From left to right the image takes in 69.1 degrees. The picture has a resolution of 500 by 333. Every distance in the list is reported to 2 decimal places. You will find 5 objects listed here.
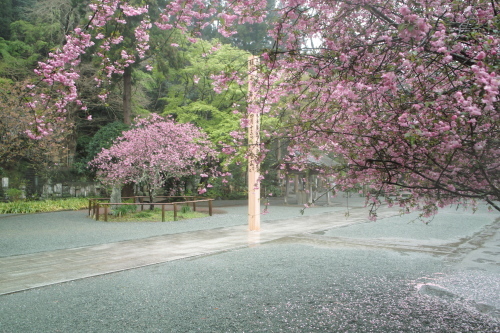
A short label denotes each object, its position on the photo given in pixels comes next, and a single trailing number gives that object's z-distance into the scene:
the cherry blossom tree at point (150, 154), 13.87
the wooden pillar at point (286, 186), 23.05
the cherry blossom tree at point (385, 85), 2.78
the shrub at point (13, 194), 17.33
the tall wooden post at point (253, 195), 9.57
